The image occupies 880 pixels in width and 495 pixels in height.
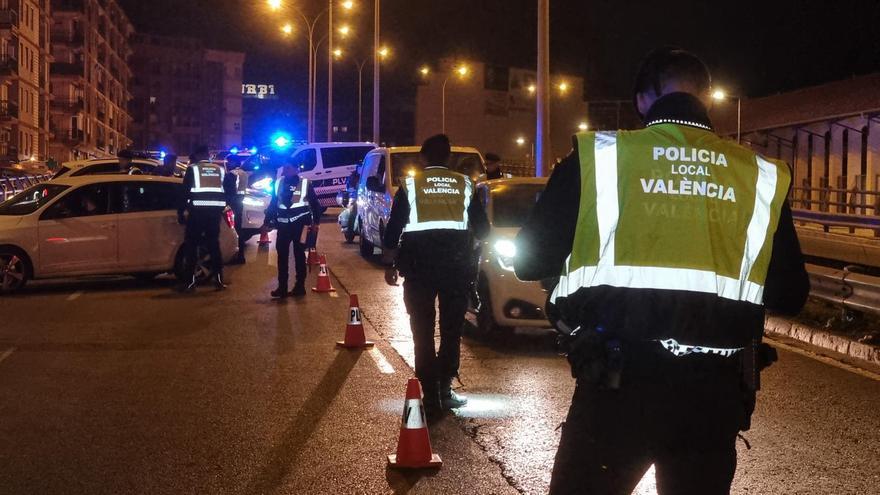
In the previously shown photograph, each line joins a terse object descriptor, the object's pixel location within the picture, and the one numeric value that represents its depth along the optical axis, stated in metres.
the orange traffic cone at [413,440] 5.80
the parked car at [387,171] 18.22
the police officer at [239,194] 16.11
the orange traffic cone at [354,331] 9.91
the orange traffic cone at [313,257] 18.17
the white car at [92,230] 14.33
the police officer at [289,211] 13.47
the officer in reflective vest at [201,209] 14.24
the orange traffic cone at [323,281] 14.63
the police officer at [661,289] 2.80
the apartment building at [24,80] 64.62
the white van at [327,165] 31.66
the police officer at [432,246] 6.93
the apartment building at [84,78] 85.88
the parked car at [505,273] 10.00
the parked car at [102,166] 21.59
